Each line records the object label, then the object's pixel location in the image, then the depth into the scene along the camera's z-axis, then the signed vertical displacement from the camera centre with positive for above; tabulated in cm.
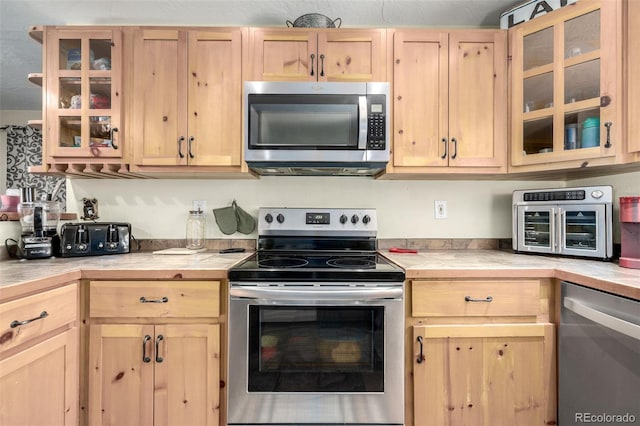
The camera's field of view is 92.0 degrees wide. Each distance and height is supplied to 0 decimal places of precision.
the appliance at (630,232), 127 -7
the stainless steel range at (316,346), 133 -58
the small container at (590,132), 146 +40
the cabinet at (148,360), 133 -63
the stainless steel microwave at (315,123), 163 +49
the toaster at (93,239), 165 -14
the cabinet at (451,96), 171 +66
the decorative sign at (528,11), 165 +112
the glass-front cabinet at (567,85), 141 +65
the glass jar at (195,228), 198 -10
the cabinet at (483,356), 134 -62
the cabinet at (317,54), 169 +88
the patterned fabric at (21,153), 417 +81
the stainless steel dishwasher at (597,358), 103 -53
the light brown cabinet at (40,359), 102 -53
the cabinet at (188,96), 169 +64
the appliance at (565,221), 151 -3
